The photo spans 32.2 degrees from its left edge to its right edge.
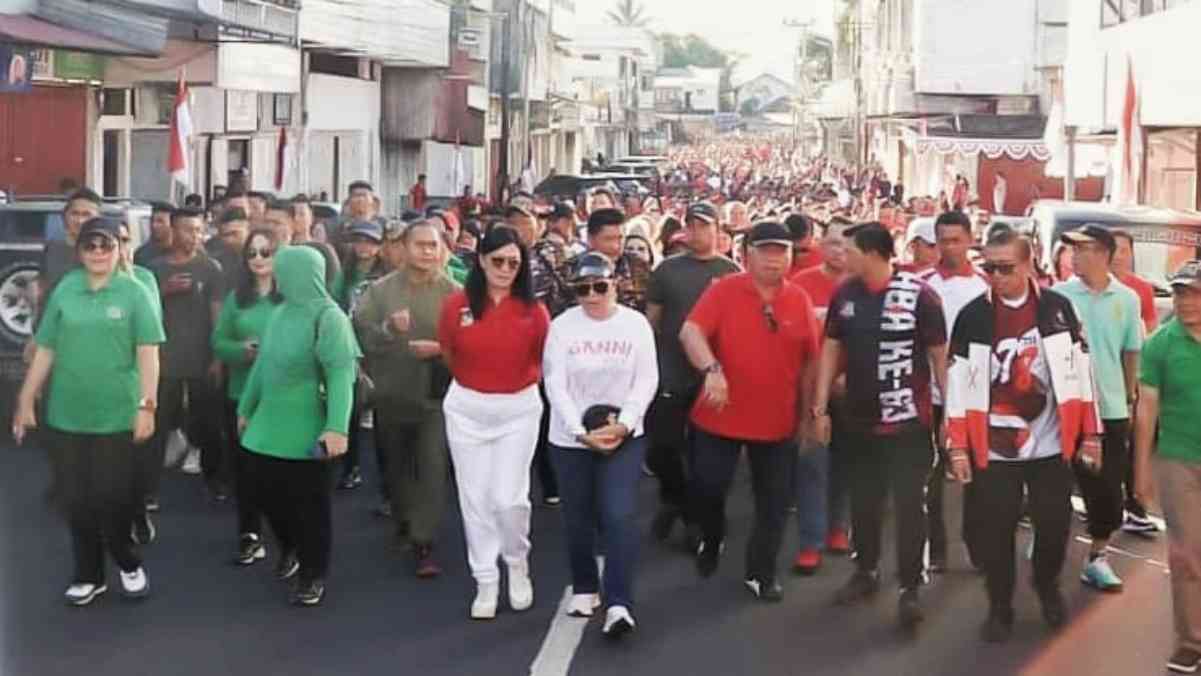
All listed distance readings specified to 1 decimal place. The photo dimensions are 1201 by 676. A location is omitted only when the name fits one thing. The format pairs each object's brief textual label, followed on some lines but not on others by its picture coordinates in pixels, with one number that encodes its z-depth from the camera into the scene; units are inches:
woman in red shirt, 370.3
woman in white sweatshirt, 358.6
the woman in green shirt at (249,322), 422.0
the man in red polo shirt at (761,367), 385.1
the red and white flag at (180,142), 885.8
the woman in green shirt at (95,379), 371.6
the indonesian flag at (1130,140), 1066.1
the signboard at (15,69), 855.7
